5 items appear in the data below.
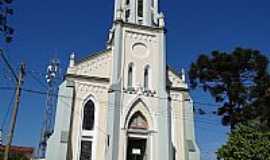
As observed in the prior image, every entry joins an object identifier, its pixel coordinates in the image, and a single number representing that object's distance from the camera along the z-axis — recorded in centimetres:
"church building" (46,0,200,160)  2892
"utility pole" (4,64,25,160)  1722
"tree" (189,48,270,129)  3123
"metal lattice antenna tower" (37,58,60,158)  3878
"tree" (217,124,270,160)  2305
